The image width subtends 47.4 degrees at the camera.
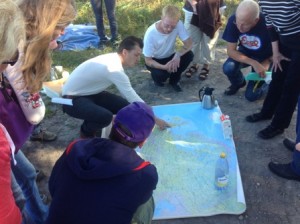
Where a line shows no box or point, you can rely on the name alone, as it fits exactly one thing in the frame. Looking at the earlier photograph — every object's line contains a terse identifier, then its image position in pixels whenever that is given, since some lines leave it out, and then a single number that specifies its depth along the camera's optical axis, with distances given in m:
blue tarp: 5.46
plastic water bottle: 2.71
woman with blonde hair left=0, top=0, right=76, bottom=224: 1.76
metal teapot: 3.67
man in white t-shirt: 4.06
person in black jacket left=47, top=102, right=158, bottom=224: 1.60
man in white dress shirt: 3.13
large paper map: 2.66
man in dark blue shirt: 3.39
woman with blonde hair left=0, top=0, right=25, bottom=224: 1.21
